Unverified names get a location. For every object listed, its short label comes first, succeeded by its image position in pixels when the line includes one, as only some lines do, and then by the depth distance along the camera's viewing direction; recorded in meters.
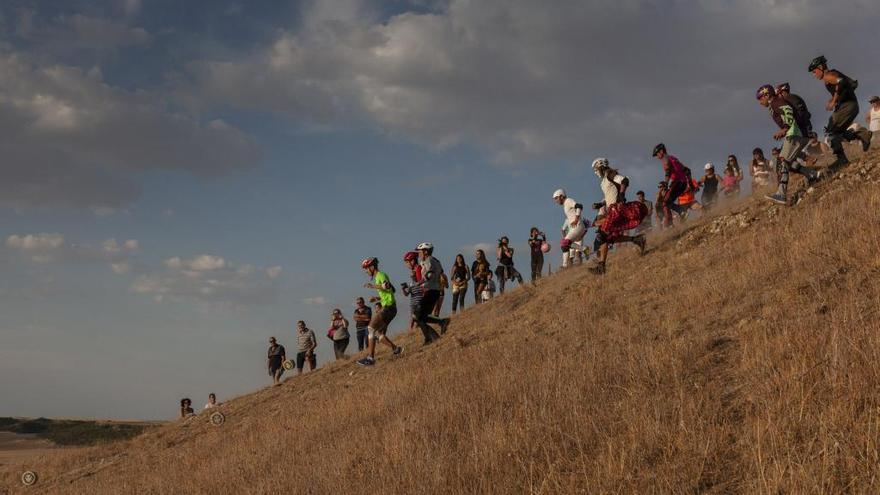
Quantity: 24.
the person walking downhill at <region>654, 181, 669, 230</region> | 15.62
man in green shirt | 13.69
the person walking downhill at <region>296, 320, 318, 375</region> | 20.38
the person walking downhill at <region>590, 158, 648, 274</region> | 12.67
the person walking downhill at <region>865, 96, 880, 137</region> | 15.30
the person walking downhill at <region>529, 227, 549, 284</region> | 19.47
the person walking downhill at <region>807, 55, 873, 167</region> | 10.90
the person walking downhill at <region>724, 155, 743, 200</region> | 17.93
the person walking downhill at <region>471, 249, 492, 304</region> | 20.20
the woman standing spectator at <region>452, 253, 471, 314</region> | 20.38
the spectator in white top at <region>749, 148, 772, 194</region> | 17.91
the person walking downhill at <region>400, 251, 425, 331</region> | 13.66
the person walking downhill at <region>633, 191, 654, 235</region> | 15.15
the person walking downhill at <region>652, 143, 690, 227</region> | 14.27
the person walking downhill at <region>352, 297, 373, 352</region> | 19.03
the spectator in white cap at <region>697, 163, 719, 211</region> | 17.62
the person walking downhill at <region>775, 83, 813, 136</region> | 11.18
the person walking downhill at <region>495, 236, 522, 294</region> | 19.80
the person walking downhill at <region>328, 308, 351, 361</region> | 19.81
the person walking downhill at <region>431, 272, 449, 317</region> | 14.17
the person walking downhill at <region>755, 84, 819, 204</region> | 10.91
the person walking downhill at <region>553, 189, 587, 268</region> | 14.01
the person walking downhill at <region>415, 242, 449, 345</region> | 13.64
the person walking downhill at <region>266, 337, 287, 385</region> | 21.03
